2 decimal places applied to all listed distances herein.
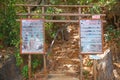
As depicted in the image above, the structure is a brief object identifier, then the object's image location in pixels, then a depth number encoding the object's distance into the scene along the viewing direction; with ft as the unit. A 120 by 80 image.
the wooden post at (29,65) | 29.48
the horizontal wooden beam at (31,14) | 29.18
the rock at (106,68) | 26.52
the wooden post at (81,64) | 29.07
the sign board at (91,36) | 28.63
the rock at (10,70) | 28.77
